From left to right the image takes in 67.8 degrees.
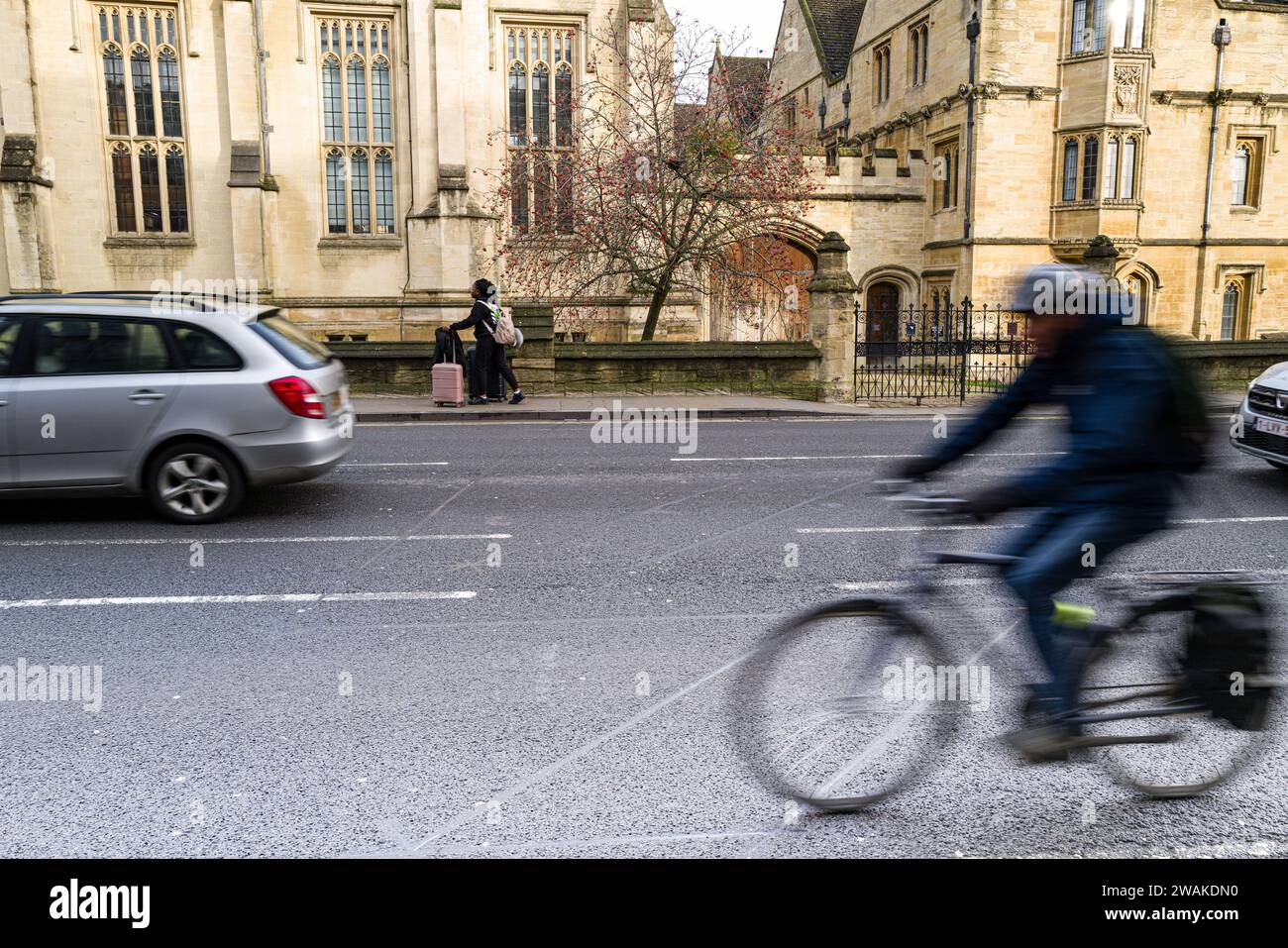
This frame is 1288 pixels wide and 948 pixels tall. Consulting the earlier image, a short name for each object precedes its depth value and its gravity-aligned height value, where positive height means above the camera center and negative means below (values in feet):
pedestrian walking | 52.75 -1.38
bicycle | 10.95 -4.40
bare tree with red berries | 63.36 +9.20
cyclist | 10.57 -1.56
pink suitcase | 52.24 -3.36
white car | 29.63 -3.01
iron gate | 62.64 -3.26
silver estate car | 25.00 -2.12
